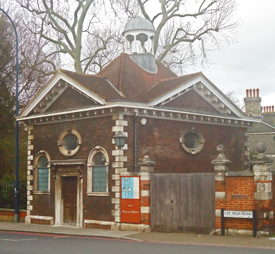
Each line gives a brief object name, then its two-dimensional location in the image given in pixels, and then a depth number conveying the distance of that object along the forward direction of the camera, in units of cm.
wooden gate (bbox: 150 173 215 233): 1603
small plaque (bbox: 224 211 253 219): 1495
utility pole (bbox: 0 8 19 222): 2244
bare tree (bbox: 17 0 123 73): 3125
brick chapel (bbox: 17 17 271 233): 1681
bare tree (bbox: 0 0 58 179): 2841
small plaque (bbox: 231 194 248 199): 1524
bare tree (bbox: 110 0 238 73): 3175
